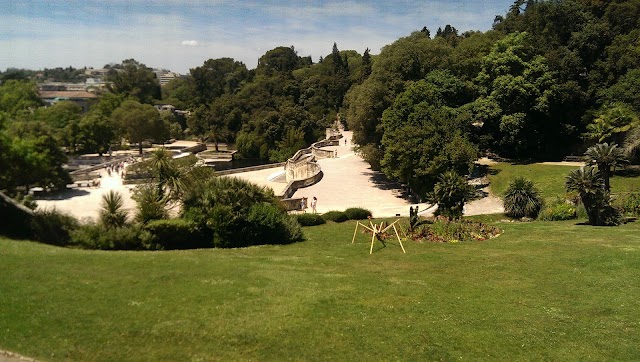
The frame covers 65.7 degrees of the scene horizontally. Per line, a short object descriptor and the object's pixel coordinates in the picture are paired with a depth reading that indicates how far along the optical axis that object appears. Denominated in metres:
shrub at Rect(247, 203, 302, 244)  24.39
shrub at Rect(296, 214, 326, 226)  30.70
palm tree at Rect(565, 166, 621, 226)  25.06
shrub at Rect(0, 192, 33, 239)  21.34
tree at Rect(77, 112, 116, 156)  75.69
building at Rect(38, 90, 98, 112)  153.10
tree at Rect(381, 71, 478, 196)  35.28
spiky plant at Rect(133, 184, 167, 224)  23.61
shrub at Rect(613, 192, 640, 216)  28.65
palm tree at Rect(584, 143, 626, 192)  28.08
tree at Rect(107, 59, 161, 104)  124.88
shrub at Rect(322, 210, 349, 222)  31.98
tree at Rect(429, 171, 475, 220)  29.00
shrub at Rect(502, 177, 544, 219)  31.08
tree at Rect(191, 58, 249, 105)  133.00
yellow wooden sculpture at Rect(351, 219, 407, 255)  22.60
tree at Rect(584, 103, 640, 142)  42.39
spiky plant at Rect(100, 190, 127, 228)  22.97
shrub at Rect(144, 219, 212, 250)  22.92
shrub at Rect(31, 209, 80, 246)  21.56
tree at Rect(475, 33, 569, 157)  47.19
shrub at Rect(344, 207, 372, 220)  32.62
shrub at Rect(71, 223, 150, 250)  21.84
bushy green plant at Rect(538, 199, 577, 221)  29.64
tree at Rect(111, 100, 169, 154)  84.76
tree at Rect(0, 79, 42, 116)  87.38
